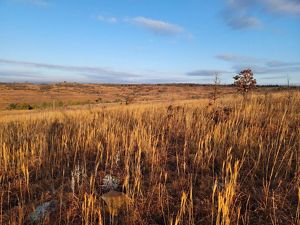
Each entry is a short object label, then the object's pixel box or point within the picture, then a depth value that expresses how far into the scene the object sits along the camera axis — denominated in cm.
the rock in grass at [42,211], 201
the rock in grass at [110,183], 252
